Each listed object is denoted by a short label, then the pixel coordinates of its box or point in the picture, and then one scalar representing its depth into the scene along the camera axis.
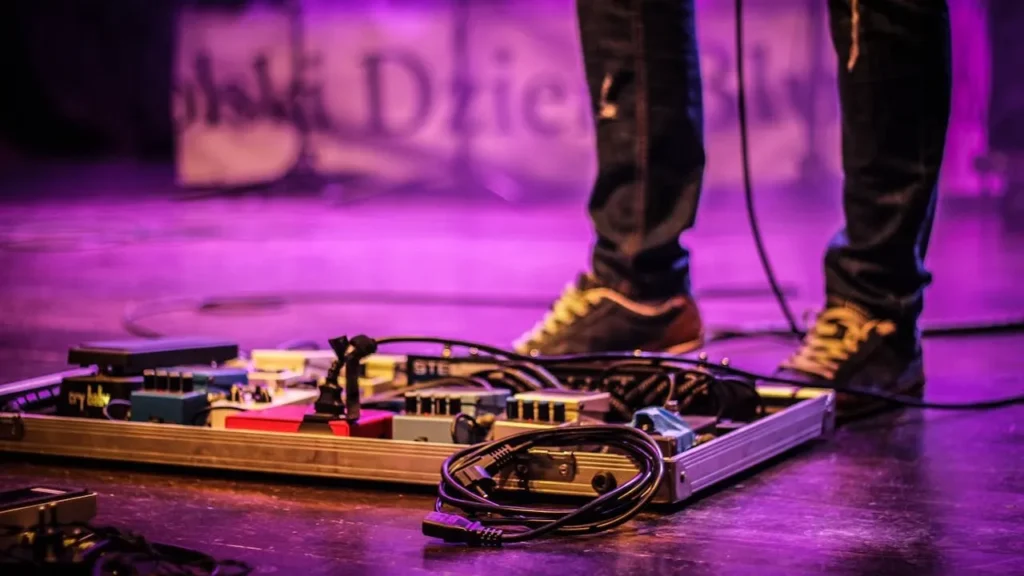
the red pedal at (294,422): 2.81
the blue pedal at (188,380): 2.95
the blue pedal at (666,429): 2.71
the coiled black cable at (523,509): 2.58
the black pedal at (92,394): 2.98
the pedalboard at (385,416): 2.75
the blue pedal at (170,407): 2.91
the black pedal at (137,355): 3.00
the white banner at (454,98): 8.38
